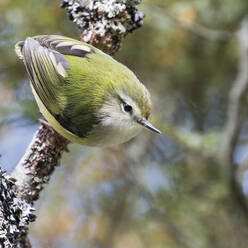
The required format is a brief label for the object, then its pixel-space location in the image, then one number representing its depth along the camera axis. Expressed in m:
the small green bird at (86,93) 4.66
